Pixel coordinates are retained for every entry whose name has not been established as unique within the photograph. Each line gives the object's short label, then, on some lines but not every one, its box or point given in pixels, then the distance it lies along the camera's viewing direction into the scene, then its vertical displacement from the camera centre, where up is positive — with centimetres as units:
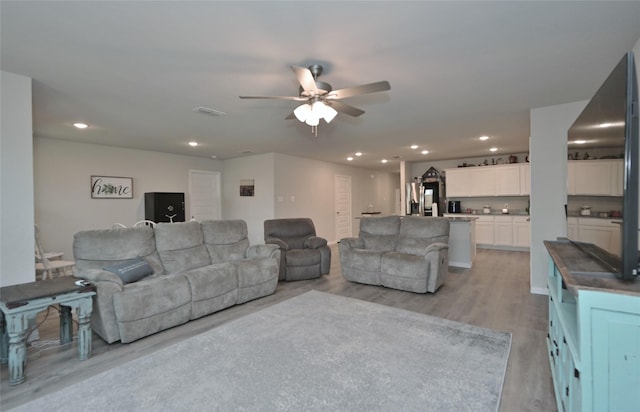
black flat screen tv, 125 +23
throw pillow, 287 -66
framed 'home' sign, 565 +36
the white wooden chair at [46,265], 391 -83
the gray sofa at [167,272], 262 -76
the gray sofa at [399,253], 387 -75
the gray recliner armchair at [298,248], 456 -75
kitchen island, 547 -76
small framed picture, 721 +42
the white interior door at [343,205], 880 -7
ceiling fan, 226 +91
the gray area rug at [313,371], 181 -123
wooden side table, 204 -78
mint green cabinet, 107 -55
